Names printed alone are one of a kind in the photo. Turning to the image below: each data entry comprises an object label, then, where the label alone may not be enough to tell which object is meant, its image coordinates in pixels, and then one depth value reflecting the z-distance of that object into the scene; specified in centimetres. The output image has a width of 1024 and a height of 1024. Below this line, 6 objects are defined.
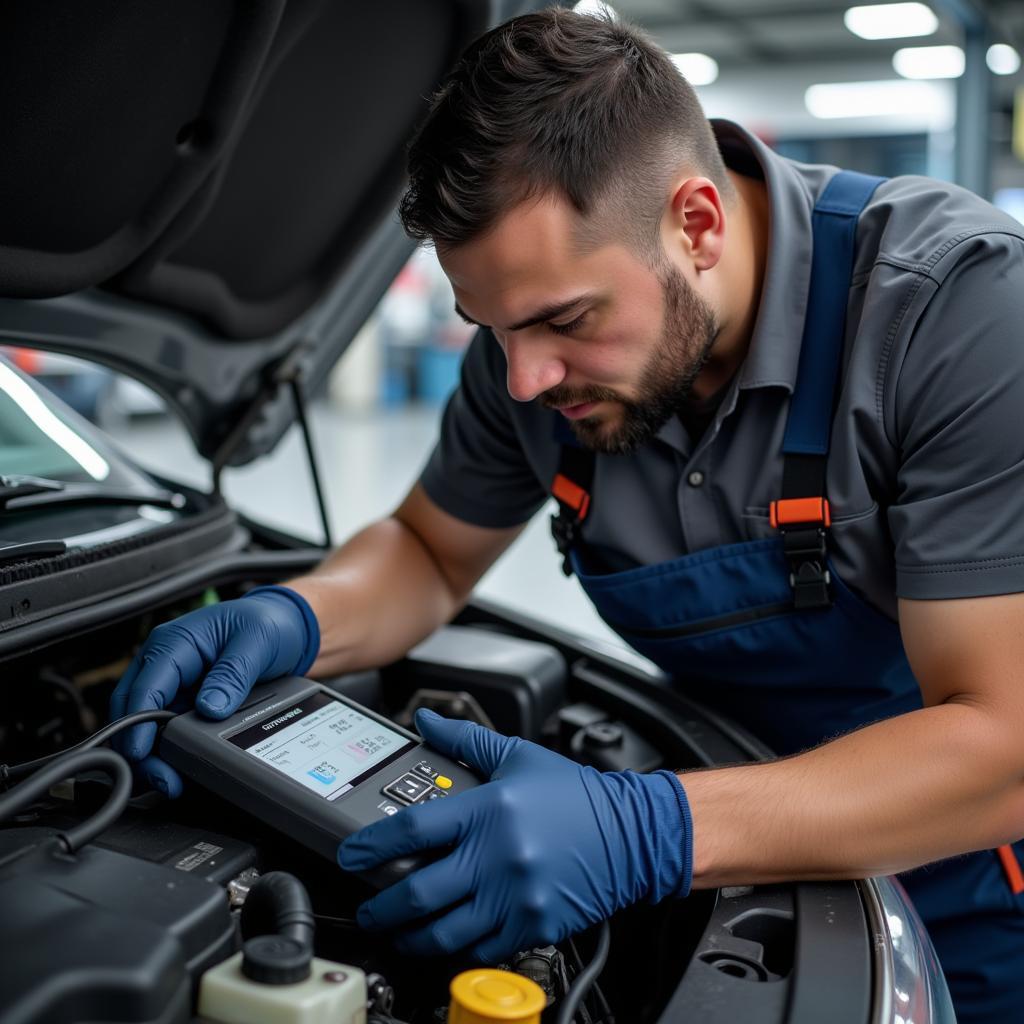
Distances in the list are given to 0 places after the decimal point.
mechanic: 83
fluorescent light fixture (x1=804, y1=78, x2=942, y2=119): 990
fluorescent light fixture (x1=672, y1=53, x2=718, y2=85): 962
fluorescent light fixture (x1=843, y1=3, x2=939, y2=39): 745
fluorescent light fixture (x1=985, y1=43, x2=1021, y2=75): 809
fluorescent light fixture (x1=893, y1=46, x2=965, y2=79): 880
